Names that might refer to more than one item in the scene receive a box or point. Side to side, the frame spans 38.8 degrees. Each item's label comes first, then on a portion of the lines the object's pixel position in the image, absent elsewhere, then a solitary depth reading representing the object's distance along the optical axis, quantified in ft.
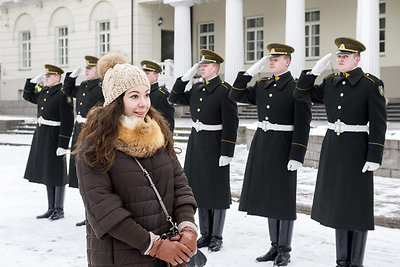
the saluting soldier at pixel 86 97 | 21.84
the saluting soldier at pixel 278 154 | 16.70
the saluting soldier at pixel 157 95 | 21.57
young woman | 8.41
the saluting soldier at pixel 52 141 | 22.88
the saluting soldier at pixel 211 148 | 18.56
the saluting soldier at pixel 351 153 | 14.73
